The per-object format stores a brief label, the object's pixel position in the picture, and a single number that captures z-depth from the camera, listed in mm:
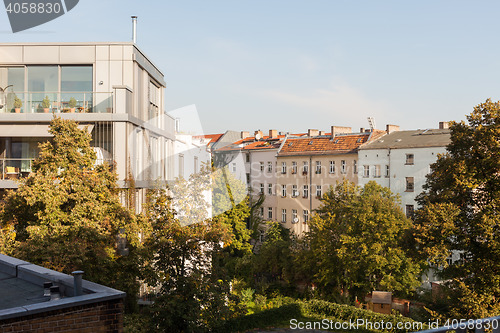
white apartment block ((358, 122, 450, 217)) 44906
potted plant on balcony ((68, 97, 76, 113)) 20922
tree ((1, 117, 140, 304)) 14711
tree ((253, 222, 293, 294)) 39781
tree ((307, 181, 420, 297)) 32469
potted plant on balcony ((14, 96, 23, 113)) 21094
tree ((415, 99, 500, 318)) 19234
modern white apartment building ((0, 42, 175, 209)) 20719
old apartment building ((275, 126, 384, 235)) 52281
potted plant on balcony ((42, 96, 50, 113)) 21000
